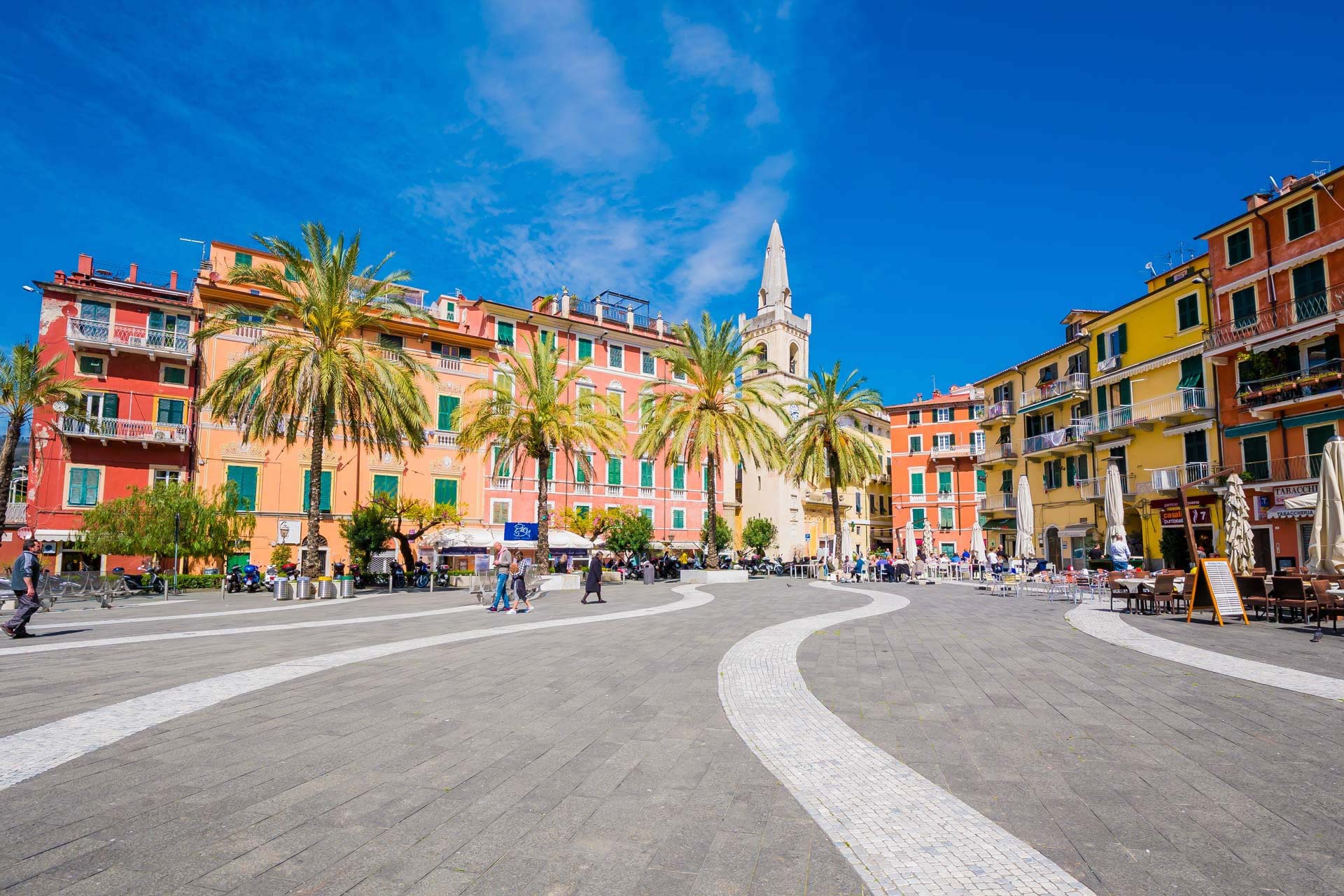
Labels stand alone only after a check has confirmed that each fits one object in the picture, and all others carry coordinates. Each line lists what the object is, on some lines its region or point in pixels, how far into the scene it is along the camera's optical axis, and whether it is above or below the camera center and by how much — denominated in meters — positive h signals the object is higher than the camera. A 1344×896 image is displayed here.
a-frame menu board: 14.02 -1.36
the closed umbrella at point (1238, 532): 16.39 -0.30
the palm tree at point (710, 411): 31.95 +4.61
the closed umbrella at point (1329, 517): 14.12 +0.01
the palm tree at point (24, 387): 29.75 +5.41
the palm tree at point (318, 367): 23.56 +4.88
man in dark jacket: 12.22 -1.00
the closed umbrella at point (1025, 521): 29.27 -0.05
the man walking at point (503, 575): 18.45 -1.24
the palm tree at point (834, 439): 36.72 +3.93
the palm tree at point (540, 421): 29.17 +3.87
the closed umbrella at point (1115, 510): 22.33 +0.26
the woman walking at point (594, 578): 20.64 -1.50
